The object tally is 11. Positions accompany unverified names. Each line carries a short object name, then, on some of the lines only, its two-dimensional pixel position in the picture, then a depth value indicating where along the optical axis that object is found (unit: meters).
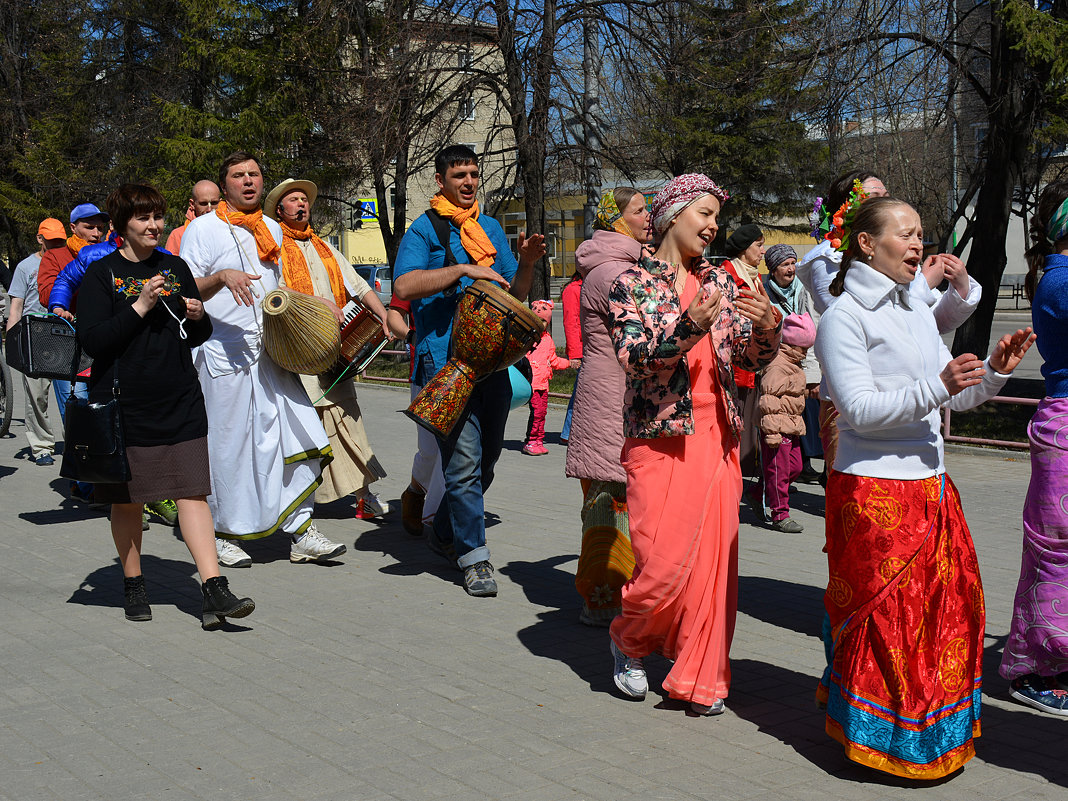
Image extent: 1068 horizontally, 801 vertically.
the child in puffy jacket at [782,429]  8.19
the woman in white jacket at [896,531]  3.83
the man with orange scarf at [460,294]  6.46
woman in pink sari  4.41
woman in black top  5.64
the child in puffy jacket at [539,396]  11.56
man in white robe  6.91
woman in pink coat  5.56
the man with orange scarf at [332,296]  7.54
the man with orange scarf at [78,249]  9.15
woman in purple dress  4.59
